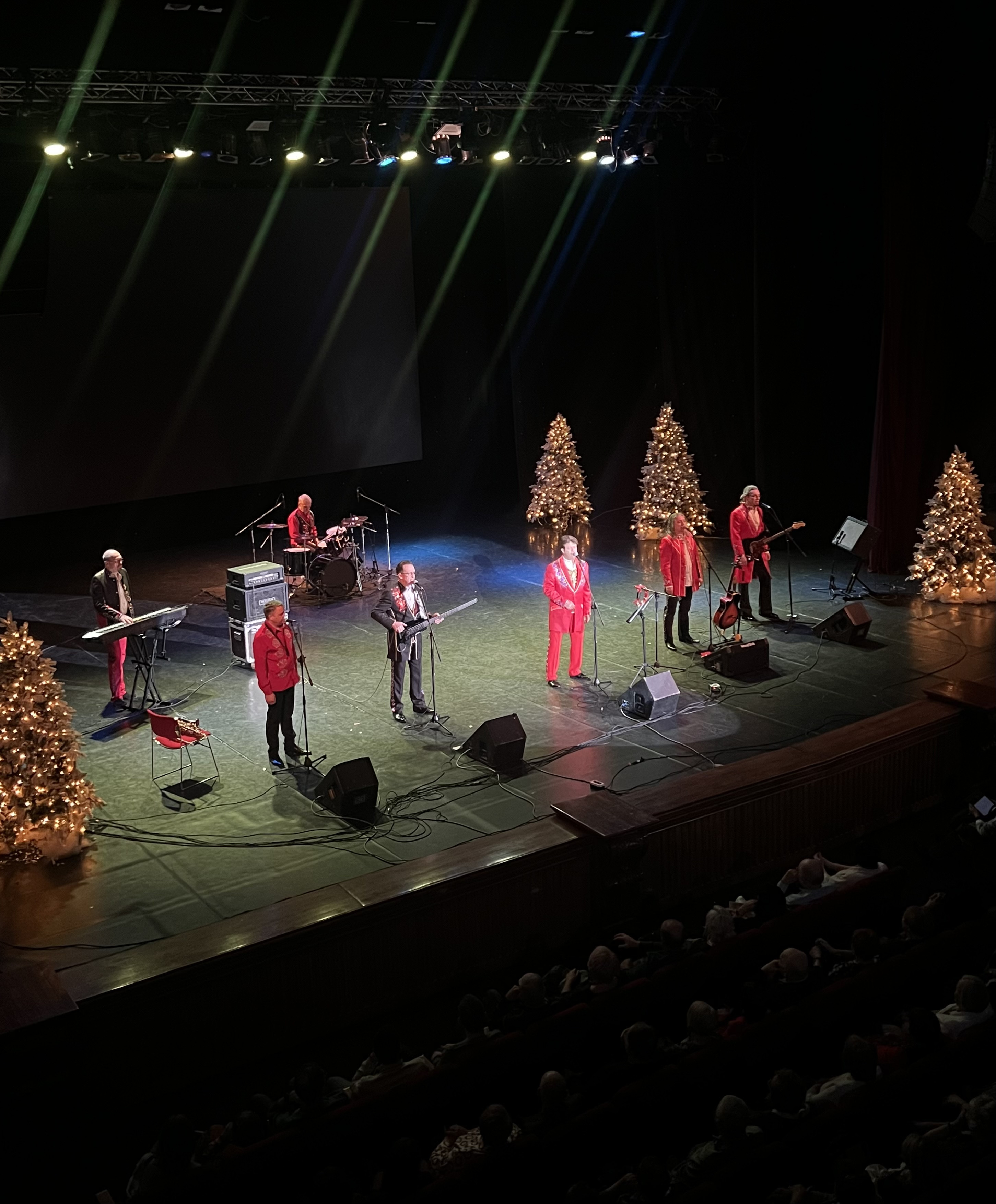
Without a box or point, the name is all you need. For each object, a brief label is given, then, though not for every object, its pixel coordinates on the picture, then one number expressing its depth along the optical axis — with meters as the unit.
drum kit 14.17
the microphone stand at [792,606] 12.78
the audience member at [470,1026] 5.81
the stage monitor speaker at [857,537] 13.01
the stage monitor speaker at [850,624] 11.90
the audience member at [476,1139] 5.01
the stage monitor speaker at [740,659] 11.25
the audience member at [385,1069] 5.63
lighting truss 12.03
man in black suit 10.24
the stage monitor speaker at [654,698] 10.28
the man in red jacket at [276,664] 9.34
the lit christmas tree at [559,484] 17.55
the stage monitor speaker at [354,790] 8.59
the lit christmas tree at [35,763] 8.11
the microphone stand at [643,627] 10.92
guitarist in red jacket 12.49
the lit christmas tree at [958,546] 13.32
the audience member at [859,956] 6.21
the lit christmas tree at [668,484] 16.81
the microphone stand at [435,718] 10.35
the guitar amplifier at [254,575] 11.75
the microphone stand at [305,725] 9.38
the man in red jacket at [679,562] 11.66
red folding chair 9.05
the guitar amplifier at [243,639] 11.90
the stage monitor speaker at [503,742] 9.32
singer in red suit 10.82
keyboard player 11.02
